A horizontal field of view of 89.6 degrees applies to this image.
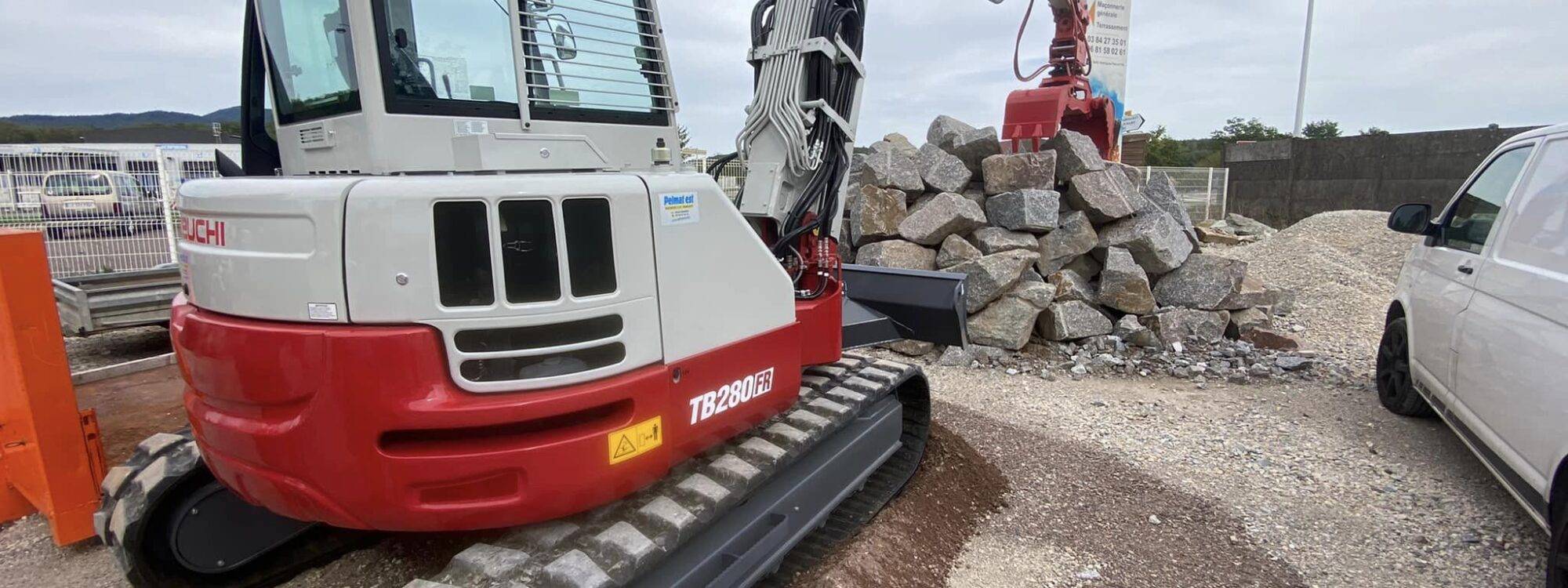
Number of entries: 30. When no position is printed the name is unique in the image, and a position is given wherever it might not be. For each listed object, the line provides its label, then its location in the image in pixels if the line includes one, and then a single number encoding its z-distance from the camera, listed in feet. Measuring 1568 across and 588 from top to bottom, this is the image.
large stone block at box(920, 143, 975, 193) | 24.75
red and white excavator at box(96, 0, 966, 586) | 6.41
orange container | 9.93
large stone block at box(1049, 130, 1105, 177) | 24.64
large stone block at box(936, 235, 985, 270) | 22.66
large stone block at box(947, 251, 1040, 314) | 21.38
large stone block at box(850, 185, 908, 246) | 24.11
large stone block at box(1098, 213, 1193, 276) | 23.18
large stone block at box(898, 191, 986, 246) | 23.26
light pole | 67.97
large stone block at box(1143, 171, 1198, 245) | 27.45
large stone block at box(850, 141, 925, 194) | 24.72
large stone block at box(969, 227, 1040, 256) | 23.00
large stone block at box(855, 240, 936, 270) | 22.91
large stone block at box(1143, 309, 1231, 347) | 22.06
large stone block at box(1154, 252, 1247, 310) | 22.91
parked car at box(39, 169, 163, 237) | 27.20
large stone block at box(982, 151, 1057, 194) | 23.85
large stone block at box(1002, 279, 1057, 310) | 21.45
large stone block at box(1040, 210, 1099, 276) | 23.49
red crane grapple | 25.81
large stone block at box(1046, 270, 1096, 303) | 22.45
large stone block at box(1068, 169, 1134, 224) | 23.84
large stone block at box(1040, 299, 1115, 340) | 21.67
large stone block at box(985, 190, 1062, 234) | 23.20
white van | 9.48
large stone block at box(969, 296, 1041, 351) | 21.20
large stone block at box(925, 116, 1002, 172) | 25.45
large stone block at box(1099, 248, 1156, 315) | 22.56
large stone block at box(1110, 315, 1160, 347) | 21.95
